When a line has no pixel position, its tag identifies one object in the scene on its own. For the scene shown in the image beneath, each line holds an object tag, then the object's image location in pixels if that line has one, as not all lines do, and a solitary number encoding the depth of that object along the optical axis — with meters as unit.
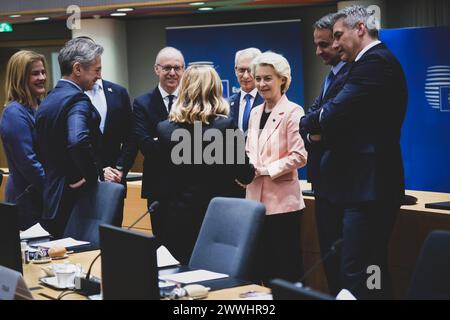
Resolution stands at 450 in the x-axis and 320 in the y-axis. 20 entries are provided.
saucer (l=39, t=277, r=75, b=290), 2.97
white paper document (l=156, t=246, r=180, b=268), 3.28
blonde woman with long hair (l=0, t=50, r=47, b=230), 4.71
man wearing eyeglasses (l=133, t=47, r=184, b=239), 4.55
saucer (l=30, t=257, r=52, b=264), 3.46
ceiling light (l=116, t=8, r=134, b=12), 8.00
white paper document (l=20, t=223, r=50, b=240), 4.01
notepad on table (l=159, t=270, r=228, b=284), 2.99
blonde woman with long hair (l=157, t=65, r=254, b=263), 3.90
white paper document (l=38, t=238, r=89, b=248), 3.77
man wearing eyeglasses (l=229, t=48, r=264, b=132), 5.04
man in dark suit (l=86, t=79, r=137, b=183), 4.97
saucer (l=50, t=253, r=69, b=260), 3.53
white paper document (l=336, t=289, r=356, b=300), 2.28
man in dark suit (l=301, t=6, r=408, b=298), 3.60
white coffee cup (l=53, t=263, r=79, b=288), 2.97
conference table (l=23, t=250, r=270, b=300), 2.80
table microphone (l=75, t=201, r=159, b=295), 2.87
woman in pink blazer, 4.35
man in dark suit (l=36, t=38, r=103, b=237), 4.33
